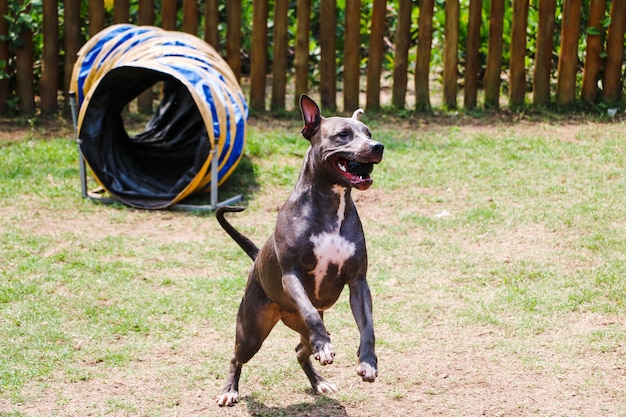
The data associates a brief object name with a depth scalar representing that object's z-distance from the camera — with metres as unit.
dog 9.26
